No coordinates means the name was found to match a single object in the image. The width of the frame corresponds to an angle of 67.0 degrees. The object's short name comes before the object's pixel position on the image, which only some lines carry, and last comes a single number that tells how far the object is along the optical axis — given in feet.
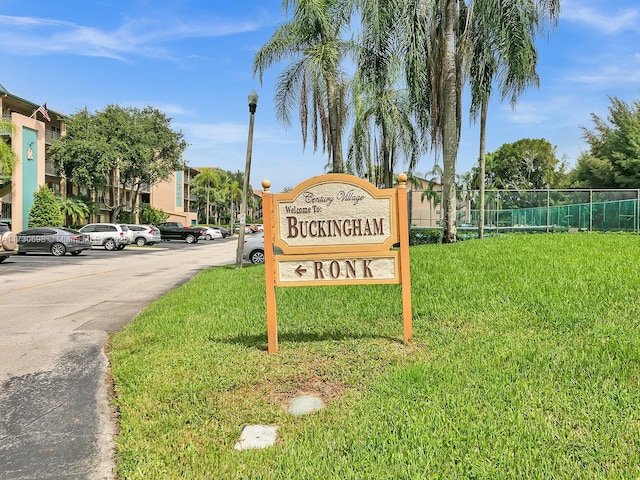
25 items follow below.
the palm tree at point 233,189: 271.69
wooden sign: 16.74
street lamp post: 47.37
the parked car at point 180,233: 136.77
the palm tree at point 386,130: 60.29
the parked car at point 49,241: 77.10
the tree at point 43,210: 114.52
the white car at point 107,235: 96.22
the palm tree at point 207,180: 245.65
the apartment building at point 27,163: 112.37
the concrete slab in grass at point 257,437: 10.54
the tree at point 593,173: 120.26
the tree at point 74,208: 133.28
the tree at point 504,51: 42.55
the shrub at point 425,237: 53.72
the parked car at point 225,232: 180.79
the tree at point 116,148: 130.72
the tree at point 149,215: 185.47
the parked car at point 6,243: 57.36
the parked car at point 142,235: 114.73
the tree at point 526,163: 200.23
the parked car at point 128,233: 99.19
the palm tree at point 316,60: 47.80
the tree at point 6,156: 92.53
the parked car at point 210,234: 157.55
